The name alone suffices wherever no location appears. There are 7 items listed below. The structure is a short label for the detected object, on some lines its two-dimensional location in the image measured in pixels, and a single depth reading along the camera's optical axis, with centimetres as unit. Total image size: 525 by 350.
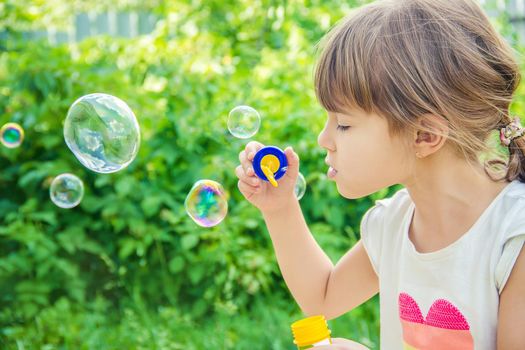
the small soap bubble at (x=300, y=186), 214
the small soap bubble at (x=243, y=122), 217
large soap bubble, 209
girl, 149
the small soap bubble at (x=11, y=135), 312
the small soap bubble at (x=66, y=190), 275
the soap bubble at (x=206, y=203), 214
